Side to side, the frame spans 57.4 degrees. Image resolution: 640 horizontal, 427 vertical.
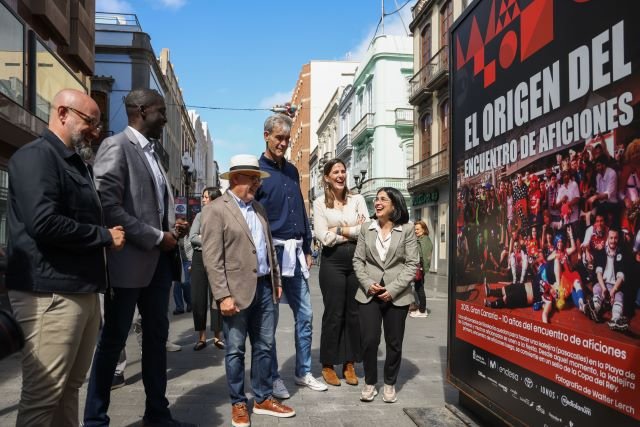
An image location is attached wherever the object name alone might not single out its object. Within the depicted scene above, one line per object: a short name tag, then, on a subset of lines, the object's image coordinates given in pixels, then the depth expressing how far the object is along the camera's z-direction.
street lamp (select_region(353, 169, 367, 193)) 23.27
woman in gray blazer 4.50
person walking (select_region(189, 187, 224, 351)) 6.49
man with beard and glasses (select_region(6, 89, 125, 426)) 2.58
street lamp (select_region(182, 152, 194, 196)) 25.20
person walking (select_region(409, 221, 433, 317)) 9.87
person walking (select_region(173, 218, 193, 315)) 8.85
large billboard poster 2.33
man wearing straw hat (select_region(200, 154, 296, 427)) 3.81
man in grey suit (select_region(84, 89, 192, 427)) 3.35
